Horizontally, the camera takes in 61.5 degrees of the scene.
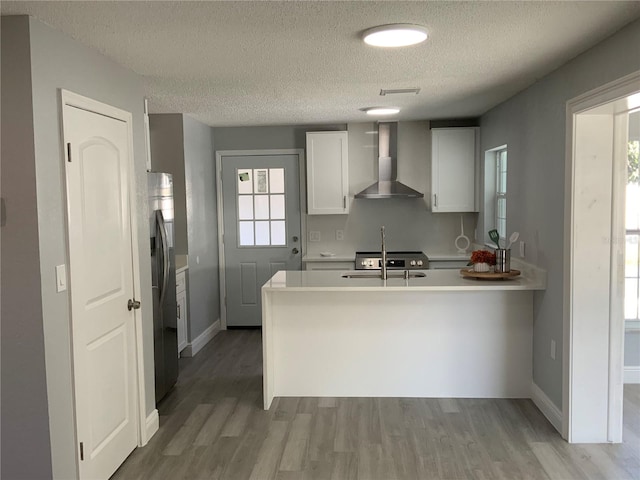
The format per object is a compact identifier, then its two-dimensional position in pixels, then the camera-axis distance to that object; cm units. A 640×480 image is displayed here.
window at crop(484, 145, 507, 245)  536
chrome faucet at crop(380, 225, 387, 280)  408
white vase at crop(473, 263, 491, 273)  400
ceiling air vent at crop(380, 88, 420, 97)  408
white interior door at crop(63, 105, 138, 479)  264
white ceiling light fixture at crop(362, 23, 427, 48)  249
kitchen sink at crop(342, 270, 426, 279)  430
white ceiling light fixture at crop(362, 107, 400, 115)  498
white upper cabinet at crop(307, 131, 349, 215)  589
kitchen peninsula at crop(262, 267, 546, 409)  402
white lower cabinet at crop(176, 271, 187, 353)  505
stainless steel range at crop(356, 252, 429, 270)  565
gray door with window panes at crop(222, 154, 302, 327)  625
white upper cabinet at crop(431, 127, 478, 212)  574
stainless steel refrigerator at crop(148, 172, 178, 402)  391
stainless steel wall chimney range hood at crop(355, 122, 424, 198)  597
